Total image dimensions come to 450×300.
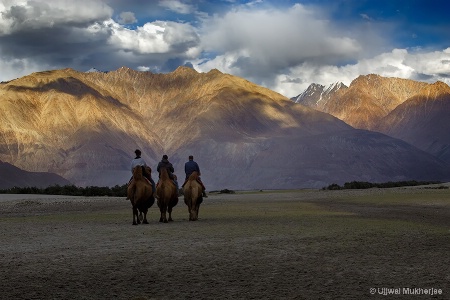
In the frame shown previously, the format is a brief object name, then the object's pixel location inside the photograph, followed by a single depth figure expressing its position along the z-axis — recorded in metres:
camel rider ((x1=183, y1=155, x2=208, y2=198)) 24.75
